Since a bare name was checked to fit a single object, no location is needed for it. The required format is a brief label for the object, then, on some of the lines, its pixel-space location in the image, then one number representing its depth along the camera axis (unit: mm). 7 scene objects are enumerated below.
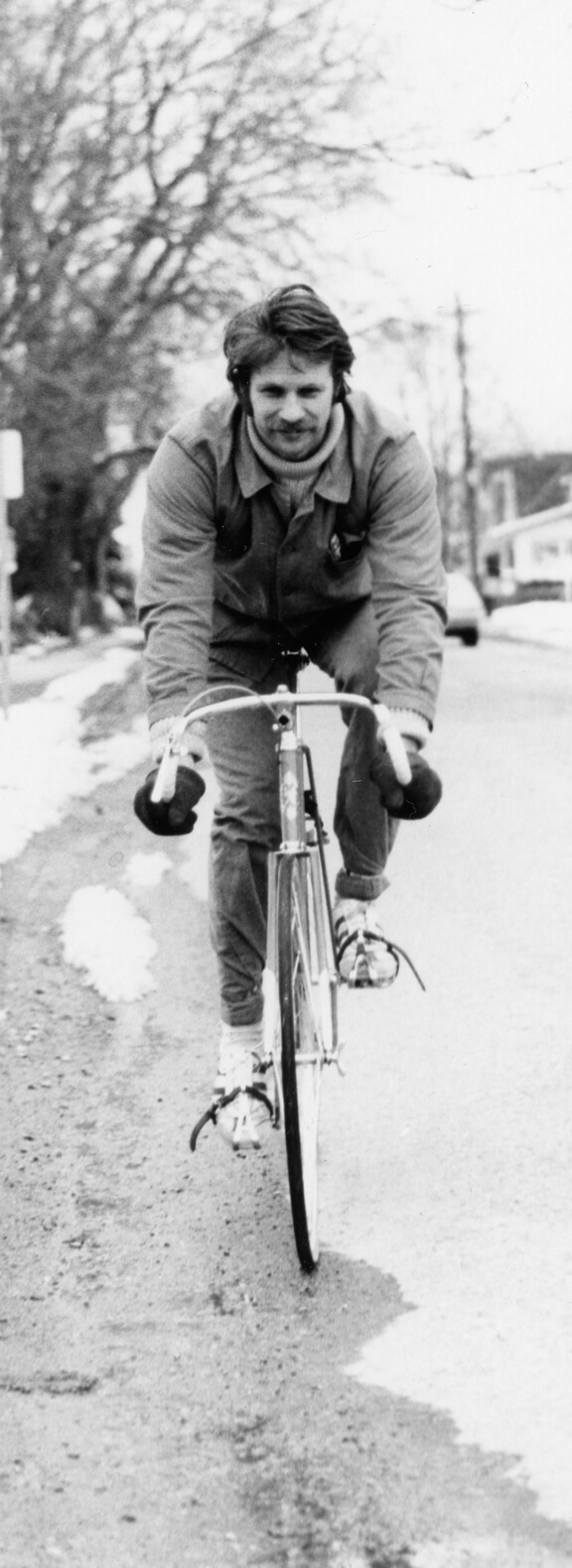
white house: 72625
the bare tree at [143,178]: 19812
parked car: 31266
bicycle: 3947
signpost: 15641
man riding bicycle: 4129
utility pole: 60469
